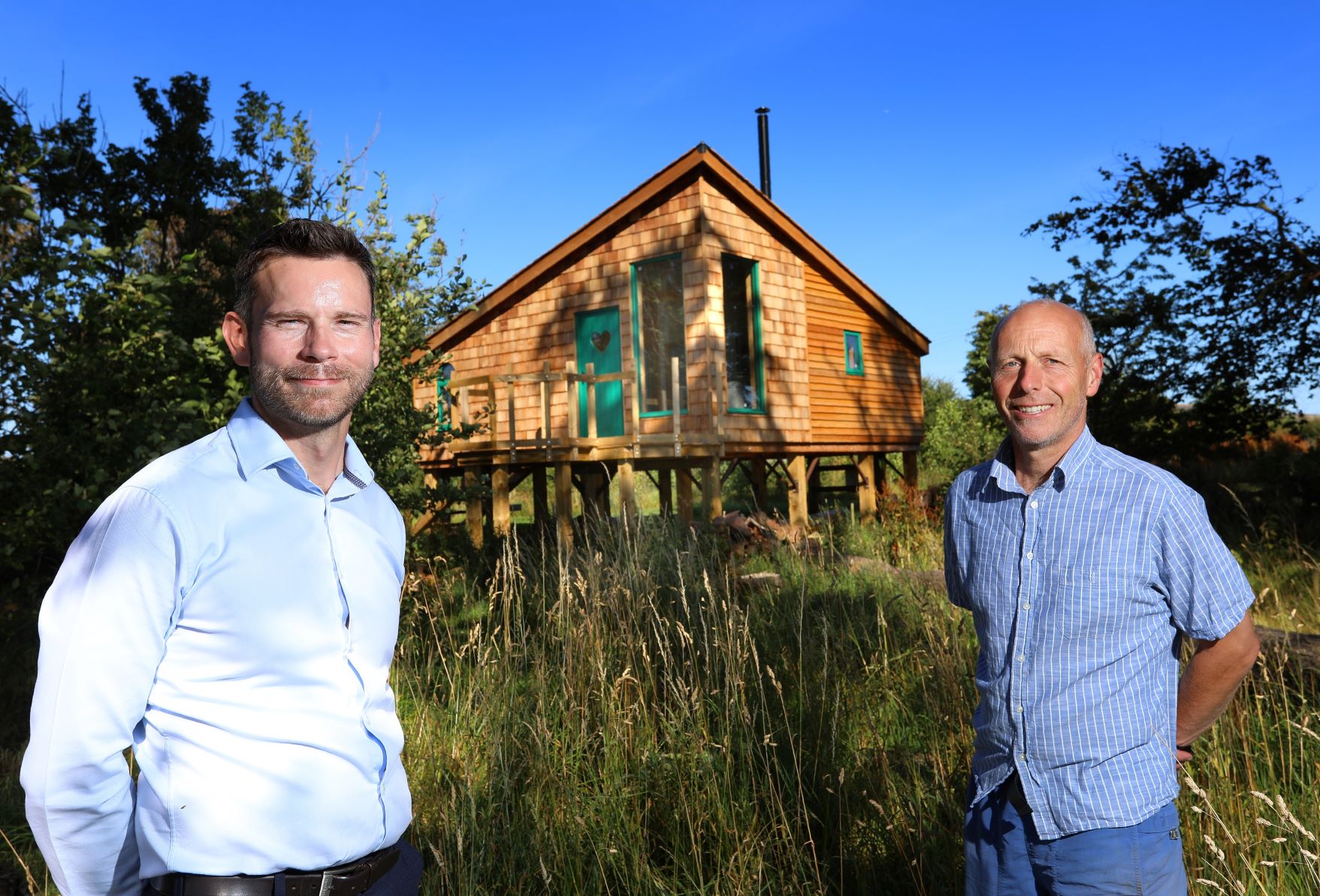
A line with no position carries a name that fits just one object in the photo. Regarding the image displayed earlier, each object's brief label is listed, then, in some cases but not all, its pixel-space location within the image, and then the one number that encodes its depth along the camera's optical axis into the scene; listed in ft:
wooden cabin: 46.78
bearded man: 5.26
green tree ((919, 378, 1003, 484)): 81.00
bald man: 7.26
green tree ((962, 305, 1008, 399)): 95.45
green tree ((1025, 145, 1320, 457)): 46.44
